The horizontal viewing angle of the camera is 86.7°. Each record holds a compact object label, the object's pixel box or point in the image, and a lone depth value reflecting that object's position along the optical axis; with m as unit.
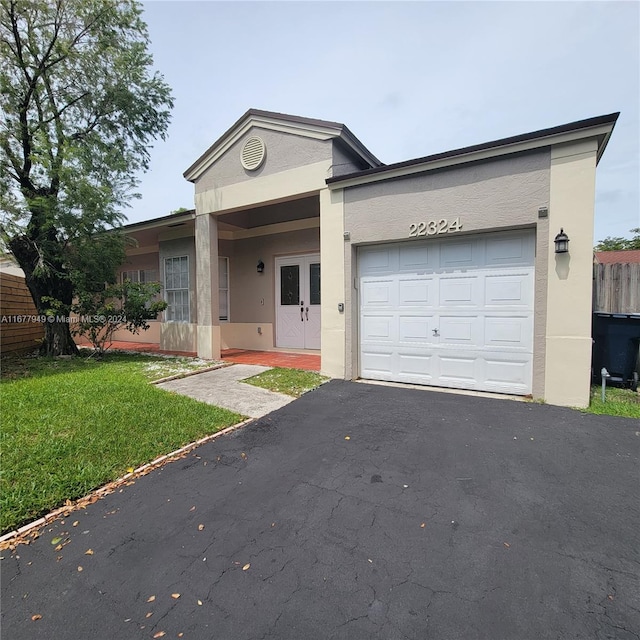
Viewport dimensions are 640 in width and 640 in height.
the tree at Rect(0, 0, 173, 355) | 7.29
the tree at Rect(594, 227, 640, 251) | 28.62
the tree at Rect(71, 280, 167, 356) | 8.01
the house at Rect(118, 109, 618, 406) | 4.71
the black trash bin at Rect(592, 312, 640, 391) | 5.41
